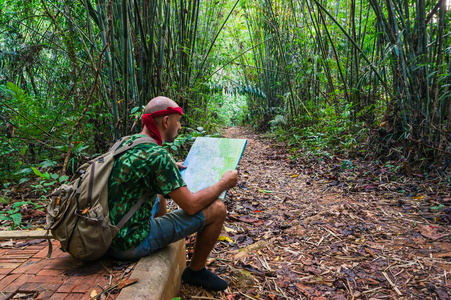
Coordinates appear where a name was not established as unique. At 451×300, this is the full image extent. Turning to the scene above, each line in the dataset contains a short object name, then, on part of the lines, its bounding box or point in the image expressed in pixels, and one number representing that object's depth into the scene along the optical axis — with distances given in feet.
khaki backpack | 4.30
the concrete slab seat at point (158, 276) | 3.94
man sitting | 4.60
